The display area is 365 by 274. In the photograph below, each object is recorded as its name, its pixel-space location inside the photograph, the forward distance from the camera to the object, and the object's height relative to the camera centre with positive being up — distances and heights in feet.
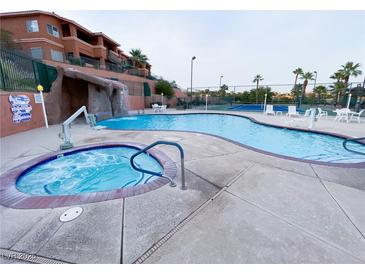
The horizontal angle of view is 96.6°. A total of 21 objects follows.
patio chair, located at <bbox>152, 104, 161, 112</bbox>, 57.72 -2.25
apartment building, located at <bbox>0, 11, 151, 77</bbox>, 60.85 +26.10
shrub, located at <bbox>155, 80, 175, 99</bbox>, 89.81 +6.91
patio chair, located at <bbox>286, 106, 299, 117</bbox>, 38.89 -2.06
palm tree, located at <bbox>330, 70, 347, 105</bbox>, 48.39 +5.71
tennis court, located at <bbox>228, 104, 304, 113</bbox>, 59.74 -2.32
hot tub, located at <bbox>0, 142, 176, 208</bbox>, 7.78 -5.06
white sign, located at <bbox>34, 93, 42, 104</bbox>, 24.28 +0.60
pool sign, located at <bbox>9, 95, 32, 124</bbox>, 20.56 -0.75
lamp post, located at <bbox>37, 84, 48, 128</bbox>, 23.80 -1.81
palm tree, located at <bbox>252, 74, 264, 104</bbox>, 106.18 +15.00
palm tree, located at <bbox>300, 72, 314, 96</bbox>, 89.78 +13.75
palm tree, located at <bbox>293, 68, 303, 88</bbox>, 91.53 +16.40
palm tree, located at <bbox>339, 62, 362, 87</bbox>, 68.18 +12.87
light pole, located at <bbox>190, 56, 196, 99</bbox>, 68.54 +8.79
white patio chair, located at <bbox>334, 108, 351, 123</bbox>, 32.60 -2.91
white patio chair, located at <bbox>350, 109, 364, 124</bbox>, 34.71 -3.54
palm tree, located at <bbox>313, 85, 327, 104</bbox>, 52.03 +3.49
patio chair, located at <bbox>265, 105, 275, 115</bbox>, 46.37 -2.29
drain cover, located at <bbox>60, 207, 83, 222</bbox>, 6.29 -4.42
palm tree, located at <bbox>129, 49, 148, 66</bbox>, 110.49 +30.40
